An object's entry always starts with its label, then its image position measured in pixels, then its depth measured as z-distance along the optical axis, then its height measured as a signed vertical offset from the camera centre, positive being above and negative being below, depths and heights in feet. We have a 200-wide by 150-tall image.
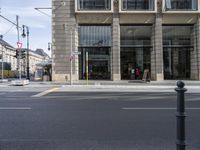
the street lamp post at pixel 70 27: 54.01 +14.27
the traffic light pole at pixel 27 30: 80.90 +19.88
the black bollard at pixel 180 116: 6.59 -1.68
